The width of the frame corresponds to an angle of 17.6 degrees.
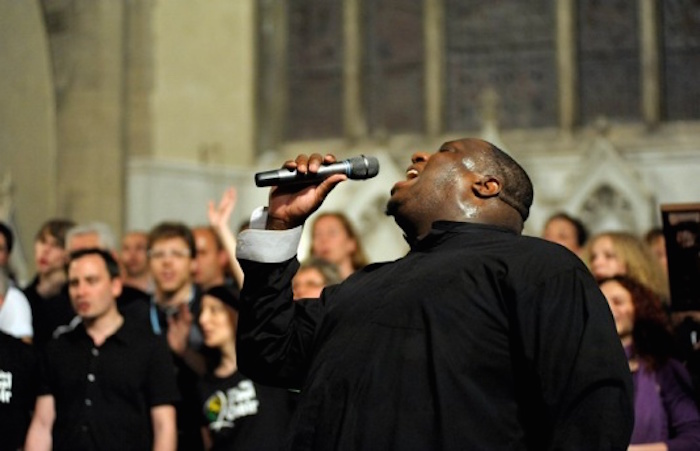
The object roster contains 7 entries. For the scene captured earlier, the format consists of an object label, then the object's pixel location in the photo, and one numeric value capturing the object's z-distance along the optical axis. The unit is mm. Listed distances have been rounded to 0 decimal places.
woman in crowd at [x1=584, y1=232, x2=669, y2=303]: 9859
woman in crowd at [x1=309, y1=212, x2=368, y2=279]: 11504
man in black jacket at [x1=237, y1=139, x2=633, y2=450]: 4576
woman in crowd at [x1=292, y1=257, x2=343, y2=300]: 9515
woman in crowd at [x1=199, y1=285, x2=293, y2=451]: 9249
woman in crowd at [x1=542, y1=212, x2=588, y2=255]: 11655
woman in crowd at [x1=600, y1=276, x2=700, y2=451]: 8421
